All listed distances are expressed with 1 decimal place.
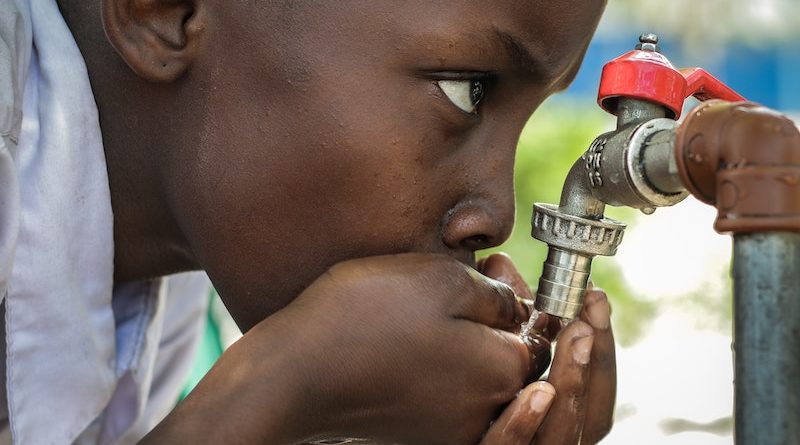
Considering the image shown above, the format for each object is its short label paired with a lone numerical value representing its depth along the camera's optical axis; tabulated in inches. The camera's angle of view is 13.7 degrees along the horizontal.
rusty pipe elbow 36.3
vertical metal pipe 36.1
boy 39.4
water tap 38.5
